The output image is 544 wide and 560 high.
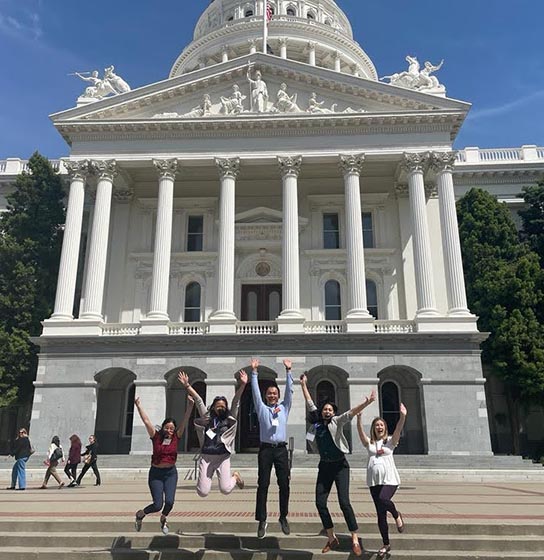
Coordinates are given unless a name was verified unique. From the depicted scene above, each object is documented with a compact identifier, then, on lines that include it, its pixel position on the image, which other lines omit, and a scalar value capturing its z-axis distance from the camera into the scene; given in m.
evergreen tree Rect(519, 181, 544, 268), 34.78
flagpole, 35.25
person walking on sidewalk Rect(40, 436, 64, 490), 17.81
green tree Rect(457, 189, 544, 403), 29.02
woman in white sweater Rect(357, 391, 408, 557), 7.67
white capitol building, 27.02
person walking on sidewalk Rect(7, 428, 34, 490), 17.34
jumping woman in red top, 8.12
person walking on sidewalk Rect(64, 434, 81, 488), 18.62
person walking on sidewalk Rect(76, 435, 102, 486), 18.55
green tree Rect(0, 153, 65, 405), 30.73
